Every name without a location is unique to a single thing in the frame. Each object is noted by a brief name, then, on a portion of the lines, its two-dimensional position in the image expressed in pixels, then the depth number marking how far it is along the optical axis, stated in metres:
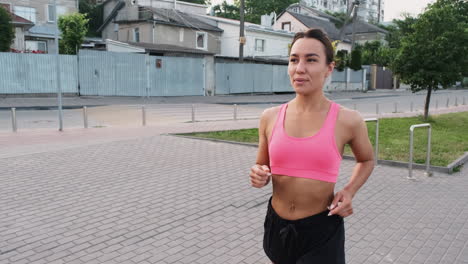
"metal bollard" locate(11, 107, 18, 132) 12.30
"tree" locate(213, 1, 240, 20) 60.47
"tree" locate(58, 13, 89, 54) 28.52
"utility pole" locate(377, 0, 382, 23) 119.22
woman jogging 2.18
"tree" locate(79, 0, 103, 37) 52.28
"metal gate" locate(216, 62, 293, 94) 31.03
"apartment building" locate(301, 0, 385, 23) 107.44
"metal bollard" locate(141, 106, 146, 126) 14.68
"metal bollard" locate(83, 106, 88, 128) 13.31
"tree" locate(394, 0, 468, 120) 14.74
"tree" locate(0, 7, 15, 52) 25.45
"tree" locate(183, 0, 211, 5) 60.44
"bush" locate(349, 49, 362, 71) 41.17
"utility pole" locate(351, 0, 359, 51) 38.33
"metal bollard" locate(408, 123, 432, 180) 7.45
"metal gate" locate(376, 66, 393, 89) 47.84
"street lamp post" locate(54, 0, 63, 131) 12.02
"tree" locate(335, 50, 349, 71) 40.34
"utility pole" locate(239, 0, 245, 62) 30.07
